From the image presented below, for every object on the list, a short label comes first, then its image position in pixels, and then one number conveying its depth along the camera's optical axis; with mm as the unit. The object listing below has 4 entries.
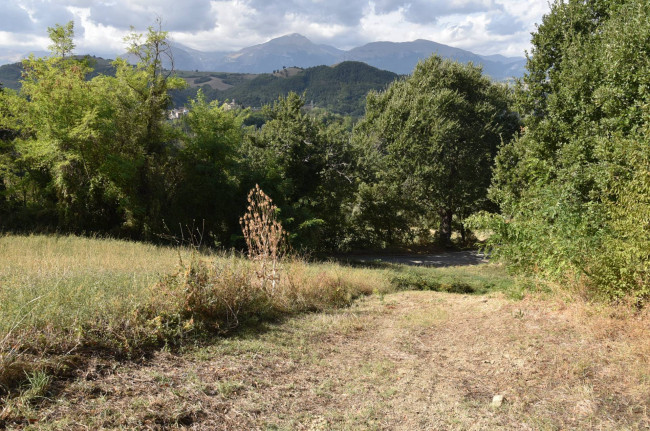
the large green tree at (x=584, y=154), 5879
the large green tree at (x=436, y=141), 23281
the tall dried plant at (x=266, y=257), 6961
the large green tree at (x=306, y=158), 20781
